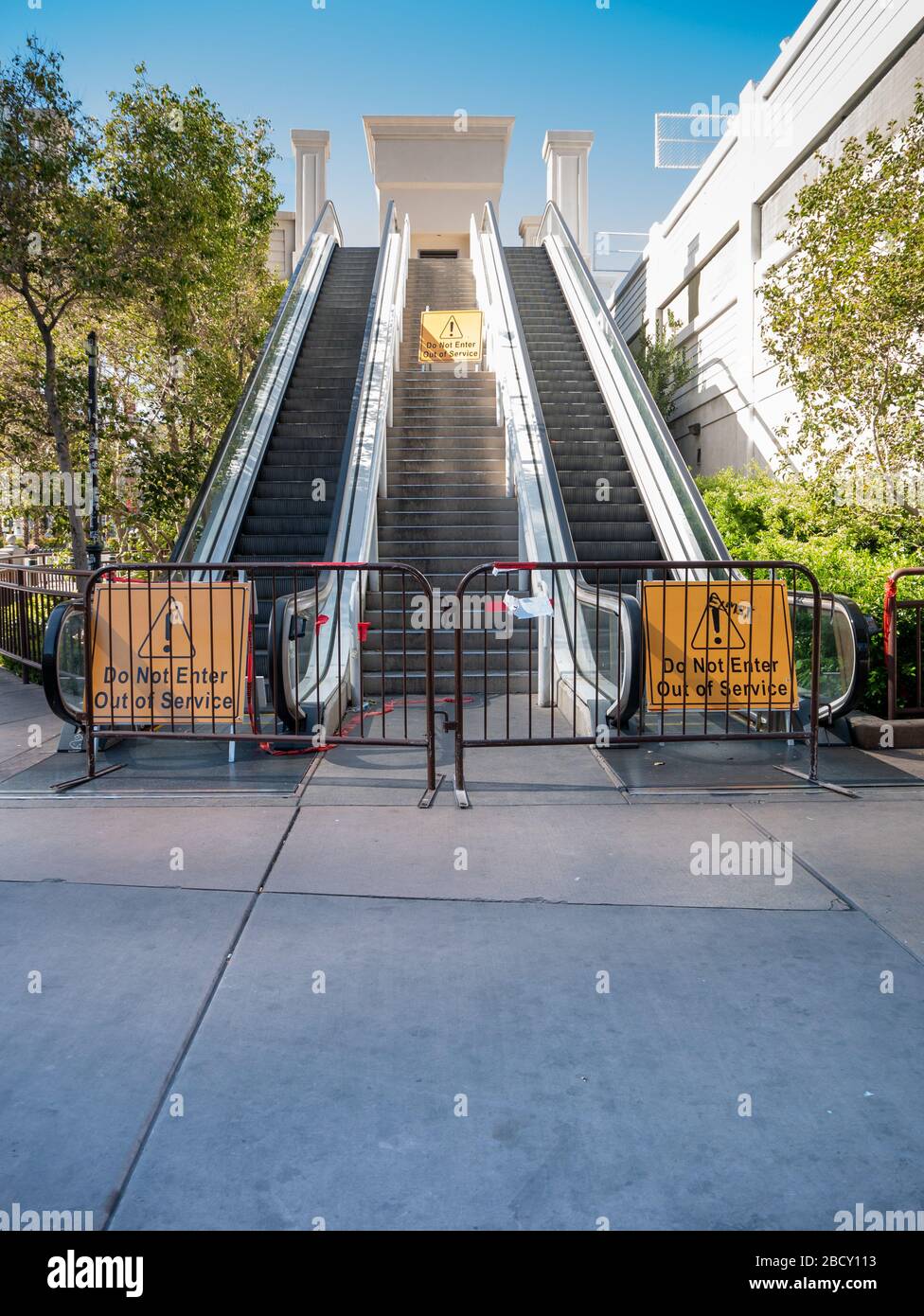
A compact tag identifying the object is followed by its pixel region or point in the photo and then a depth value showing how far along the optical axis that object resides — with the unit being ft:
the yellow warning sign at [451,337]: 52.29
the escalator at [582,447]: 36.60
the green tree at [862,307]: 28.71
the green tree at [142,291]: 35.50
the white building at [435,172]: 92.58
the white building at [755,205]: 38.75
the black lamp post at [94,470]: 36.42
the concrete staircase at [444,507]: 30.12
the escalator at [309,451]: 36.47
